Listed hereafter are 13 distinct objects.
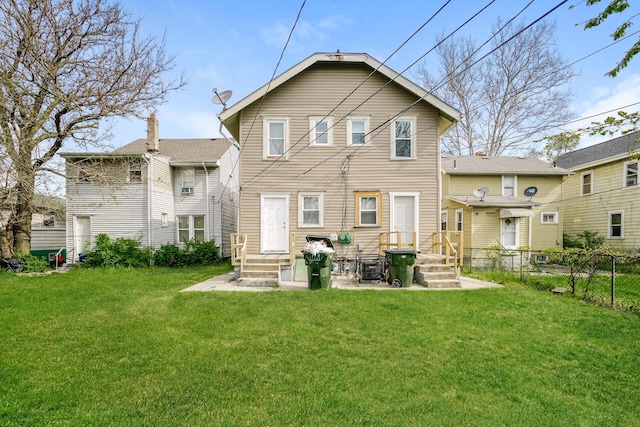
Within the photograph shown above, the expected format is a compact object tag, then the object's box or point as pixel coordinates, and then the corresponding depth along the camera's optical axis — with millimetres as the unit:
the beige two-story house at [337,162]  10742
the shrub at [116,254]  12805
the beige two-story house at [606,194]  14391
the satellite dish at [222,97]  10195
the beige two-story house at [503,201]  14555
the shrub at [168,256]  13328
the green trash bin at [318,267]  8141
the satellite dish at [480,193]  14039
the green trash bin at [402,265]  8602
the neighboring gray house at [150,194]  13773
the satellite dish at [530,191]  15075
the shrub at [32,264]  12367
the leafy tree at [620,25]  4535
